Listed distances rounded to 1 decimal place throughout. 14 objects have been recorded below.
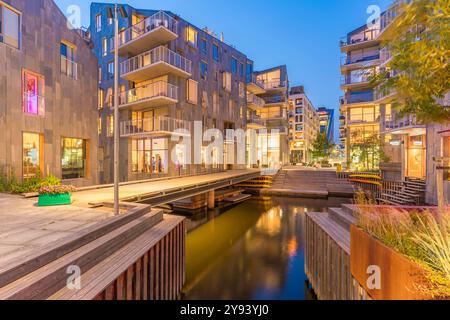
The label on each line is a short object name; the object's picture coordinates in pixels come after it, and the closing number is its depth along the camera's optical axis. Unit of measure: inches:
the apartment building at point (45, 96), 423.8
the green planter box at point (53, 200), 314.3
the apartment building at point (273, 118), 1491.1
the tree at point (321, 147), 1759.4
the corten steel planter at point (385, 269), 109.6
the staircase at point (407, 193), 500.7
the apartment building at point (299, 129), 2284.7
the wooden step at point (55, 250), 123.2
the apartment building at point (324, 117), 3623.0
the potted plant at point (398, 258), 108.0
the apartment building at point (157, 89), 749.9
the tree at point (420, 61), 138.2
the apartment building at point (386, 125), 466.9
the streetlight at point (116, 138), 248.4
